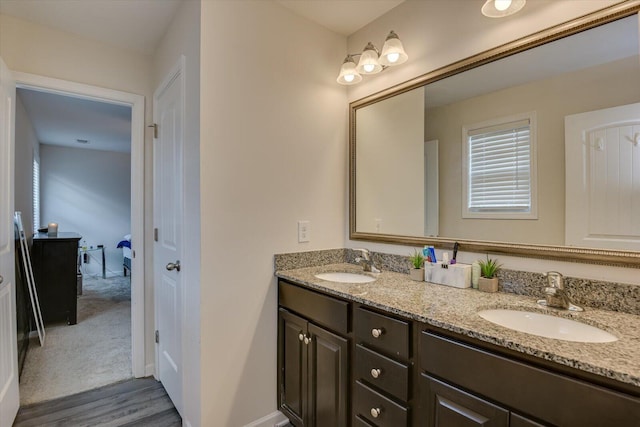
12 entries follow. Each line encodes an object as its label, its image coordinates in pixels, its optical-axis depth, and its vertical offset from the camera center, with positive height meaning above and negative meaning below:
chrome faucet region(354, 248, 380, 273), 1.86 -0.28
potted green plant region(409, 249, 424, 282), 1.62 -0.27
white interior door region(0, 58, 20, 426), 1.69 -0.27
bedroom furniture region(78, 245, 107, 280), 5.75 -0.73
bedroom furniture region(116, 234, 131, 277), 5.44 -0.70
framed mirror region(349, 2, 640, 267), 1.17 +0.37
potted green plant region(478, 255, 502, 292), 1.39 -0.27
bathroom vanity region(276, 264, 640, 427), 0.77 -0.46
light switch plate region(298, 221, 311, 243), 1.94 -0.10
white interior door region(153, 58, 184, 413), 1.84 -0.08
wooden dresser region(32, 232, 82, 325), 3.38 -0.65
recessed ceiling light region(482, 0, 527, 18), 1.27 +0.84
